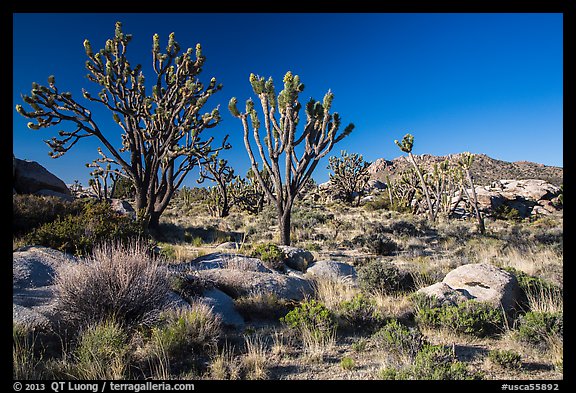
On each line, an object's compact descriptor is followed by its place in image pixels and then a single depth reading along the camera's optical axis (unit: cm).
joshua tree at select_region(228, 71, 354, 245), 1198
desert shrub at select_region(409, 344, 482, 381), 317
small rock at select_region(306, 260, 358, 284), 786
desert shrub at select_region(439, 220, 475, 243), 1521
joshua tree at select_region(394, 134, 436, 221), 2267
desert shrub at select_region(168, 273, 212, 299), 550
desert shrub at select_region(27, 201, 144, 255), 716
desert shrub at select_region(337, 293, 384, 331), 495
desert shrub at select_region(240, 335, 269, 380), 340
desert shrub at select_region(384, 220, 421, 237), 1623
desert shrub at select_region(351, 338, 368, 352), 419
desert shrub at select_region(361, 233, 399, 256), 1228
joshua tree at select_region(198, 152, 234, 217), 2550
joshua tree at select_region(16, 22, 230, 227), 1299
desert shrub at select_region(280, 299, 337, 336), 448
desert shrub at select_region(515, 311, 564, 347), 419
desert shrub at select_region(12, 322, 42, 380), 306
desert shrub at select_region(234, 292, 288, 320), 552
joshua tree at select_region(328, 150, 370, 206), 3766
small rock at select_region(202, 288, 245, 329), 515
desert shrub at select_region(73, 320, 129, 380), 321
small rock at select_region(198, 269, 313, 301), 628
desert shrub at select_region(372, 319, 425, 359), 379
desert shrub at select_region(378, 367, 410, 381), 320
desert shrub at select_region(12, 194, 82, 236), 832
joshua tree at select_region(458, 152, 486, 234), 2052
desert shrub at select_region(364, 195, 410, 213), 2906
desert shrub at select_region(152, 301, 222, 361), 380
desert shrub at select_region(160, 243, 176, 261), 814
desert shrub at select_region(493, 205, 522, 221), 2484
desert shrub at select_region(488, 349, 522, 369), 355
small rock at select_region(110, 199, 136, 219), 1867
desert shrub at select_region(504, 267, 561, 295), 589
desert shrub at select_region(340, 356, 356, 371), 365
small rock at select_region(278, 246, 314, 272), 934
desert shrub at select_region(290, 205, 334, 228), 1841
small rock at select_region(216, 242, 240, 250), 1131
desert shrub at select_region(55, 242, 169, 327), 423
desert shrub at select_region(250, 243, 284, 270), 885
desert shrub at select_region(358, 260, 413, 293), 678
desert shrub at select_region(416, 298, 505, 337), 459
